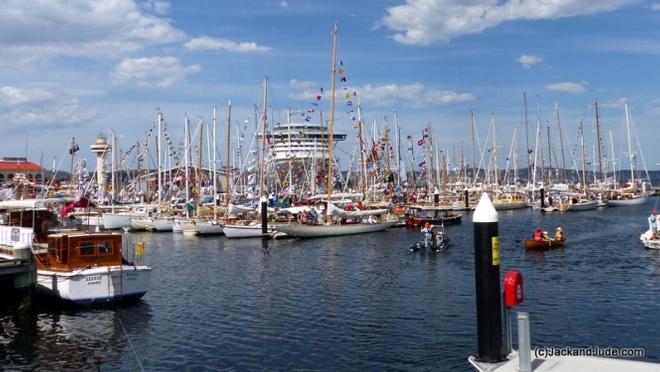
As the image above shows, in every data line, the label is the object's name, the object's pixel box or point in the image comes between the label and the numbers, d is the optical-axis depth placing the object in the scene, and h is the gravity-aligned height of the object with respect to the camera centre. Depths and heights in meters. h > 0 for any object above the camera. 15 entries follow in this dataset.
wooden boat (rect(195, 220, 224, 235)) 65.38 -2.38
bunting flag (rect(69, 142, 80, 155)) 85.31 +8.35
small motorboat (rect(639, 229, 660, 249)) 42.15 -3.09
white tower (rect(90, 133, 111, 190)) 131.02 +14.79
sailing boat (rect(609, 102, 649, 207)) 114.00 +0.08
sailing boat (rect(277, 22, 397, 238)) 59.53 -2.41
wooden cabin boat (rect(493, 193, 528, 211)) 109.25 -0.49
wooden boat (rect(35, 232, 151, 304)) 26.00 -2.67
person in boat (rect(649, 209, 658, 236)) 42.76 -1.97
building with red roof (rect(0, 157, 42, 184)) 129.88 +9.16
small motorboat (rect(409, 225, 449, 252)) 45.94 -3.23
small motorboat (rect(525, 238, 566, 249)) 44.84 -3.37
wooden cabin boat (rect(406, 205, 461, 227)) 72.06 -2.10
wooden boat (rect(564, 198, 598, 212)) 100.36 -1.33
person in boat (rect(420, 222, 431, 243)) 46.51 -2.51
